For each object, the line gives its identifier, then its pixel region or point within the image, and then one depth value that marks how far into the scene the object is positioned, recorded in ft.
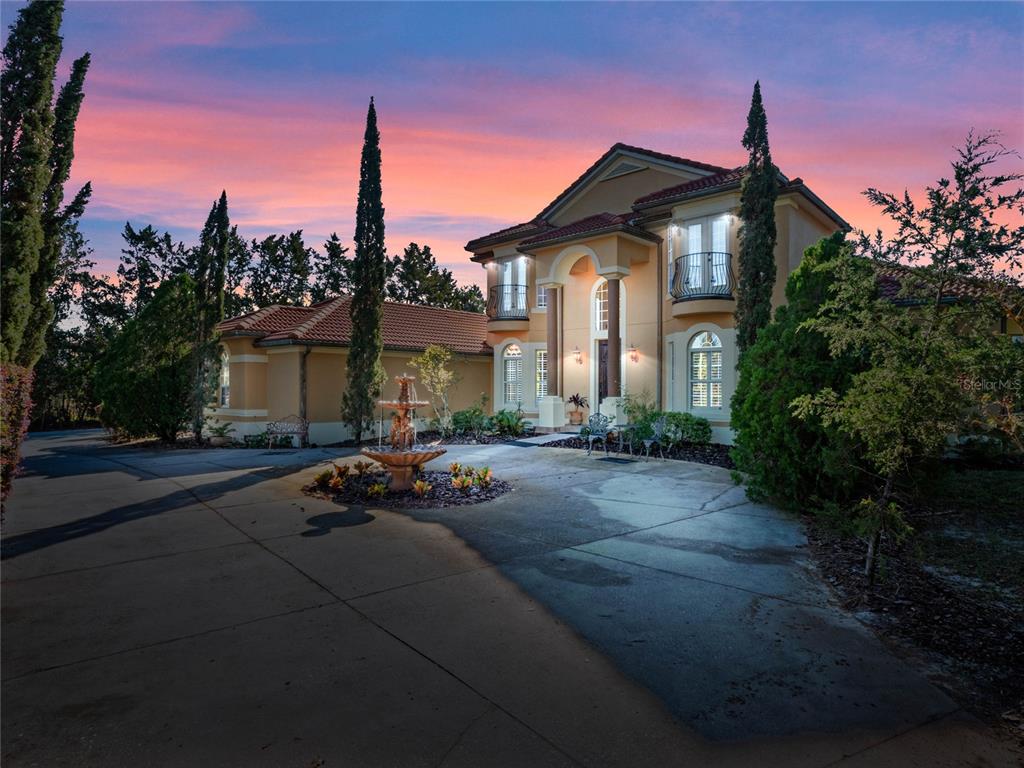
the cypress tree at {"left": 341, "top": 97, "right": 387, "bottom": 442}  59.77
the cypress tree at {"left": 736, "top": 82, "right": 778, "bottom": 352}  44.73
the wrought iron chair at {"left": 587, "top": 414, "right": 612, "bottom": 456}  48.80
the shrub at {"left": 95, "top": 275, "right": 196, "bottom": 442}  61.93
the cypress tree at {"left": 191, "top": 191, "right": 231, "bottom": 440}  59.93
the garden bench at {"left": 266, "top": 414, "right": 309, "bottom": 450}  59.72
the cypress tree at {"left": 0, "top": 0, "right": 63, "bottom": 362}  22.41
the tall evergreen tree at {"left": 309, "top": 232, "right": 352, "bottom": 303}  149.48
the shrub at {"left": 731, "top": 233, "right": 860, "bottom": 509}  25.81
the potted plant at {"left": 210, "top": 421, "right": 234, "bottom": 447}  62.49
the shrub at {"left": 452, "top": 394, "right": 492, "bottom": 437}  63.16
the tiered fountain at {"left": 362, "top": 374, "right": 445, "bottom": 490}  32.22
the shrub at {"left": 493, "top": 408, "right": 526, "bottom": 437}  62.49
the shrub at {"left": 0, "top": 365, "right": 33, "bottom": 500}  20.29
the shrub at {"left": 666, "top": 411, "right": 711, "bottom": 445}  50.37
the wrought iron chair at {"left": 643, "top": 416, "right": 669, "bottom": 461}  45.73
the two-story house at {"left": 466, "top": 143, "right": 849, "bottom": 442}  52.44
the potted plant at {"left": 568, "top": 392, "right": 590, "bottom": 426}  64.34
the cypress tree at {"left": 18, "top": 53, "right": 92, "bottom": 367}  24.63
